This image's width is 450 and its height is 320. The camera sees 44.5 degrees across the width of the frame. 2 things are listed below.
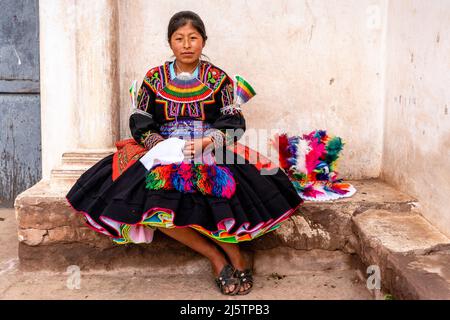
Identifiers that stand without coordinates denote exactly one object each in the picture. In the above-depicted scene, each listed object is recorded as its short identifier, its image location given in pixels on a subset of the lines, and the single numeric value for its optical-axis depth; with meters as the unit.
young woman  2.67
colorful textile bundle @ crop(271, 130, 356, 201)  3.34
